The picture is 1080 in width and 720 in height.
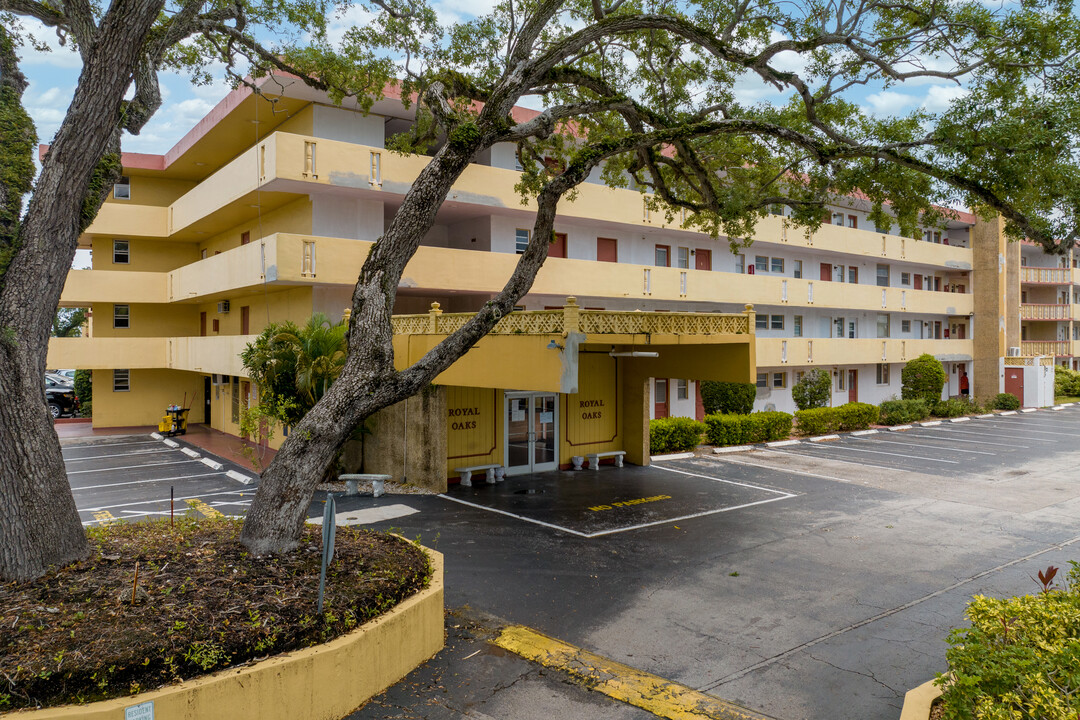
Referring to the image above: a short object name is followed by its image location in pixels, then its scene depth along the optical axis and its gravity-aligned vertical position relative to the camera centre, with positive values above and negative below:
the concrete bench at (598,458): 19.86 -2.76
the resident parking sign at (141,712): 5.36 -2.62
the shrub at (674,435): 22.66 -2.41
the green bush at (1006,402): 38.31 -2.40
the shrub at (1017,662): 4.71 -2.19
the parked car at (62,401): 33.88 -1.73
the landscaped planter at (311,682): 5.52 -2.72
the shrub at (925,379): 33.81 -1.01
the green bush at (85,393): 32.72 -1.32
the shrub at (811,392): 29.25 -1.36
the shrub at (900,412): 30.83 -2.35
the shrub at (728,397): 26.12 -1.38
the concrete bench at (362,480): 16.20 -2.74
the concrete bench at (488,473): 17.05 -2.73
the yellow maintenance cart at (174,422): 26.38 -2.17
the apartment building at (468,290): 16.81 +2.47
